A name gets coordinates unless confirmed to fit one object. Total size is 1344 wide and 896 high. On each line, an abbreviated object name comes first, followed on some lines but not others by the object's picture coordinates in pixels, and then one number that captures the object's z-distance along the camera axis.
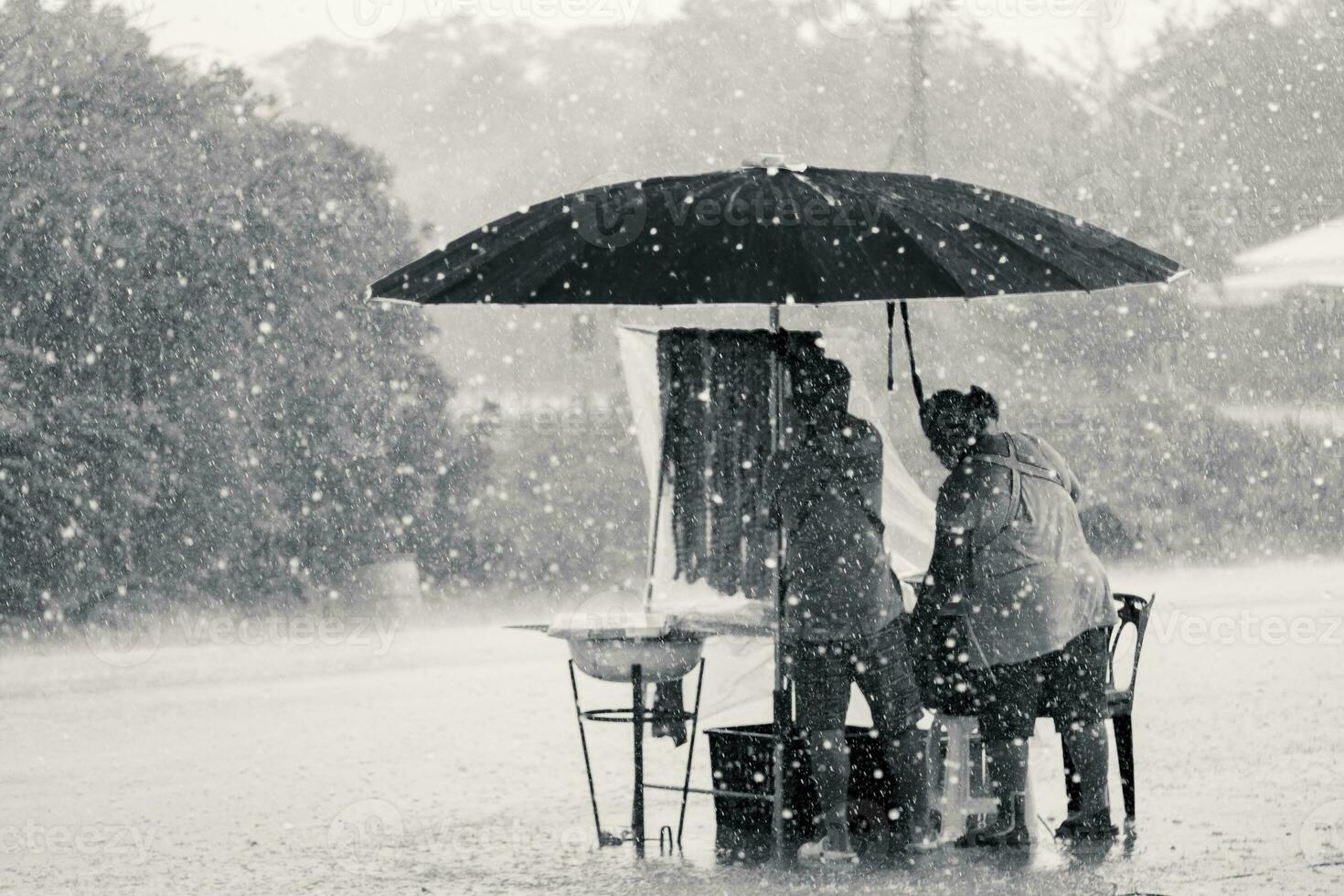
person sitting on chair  12.68
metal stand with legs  13.30
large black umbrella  11.51
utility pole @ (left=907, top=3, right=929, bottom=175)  50.43
